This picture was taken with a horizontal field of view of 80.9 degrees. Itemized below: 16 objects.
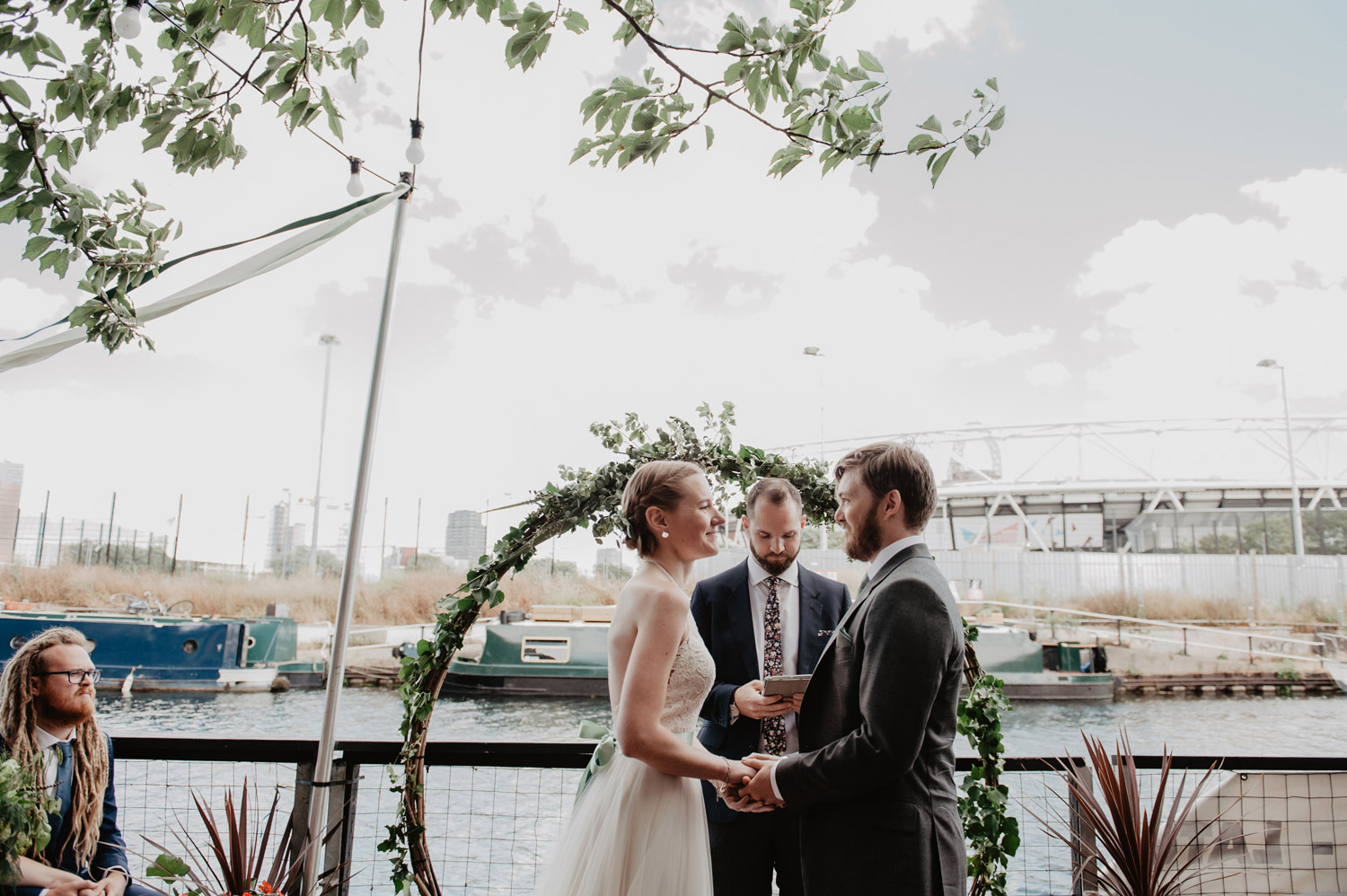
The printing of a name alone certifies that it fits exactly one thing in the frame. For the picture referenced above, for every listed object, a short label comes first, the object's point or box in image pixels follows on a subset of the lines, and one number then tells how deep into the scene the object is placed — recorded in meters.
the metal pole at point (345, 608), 2.29
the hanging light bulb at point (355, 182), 2.89
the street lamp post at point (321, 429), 19.23
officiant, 2.32
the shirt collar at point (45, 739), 1.95
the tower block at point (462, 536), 20.22
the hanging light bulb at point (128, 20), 1.38
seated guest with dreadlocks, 1.92
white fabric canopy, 2.30
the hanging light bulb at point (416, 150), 2.80
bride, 1.66
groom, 1.46
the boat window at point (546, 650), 13.16
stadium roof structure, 22.23
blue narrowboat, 13.30
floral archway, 2.37
